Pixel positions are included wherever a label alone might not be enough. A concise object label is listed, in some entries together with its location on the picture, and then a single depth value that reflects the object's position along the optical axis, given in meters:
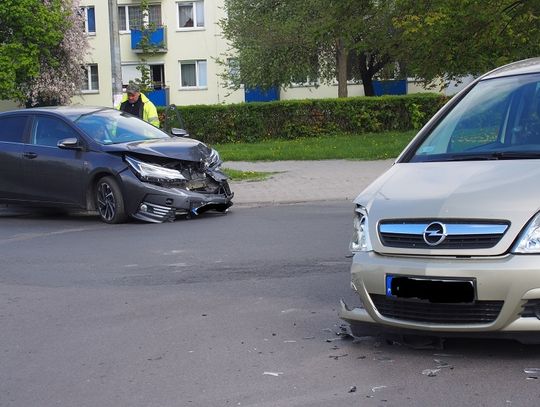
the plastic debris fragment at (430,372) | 5.06
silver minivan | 4.85
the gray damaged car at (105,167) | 12.17
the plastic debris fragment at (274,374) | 5.25
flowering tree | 44.91
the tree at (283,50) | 36.84
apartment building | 52.69
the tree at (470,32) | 20.31
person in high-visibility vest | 15.72
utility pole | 19.62
